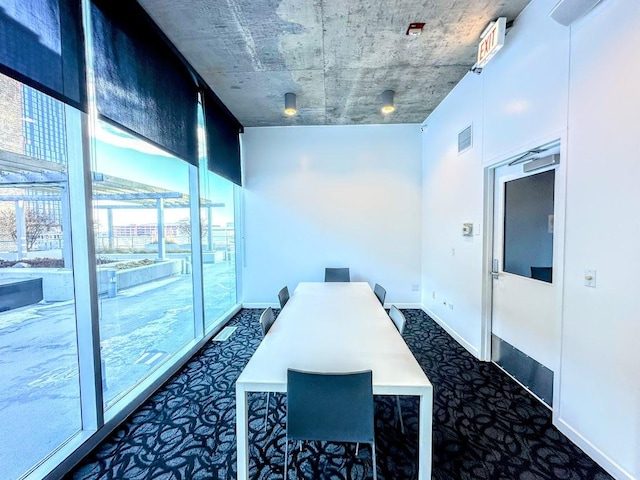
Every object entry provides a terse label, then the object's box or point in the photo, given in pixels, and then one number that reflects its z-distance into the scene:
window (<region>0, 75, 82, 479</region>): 1.40
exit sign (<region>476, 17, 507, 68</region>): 2.22
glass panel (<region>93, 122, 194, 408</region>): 2.01
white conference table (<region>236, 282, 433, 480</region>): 1.30
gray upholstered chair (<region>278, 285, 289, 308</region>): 2.75
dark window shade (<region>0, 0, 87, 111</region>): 1.29
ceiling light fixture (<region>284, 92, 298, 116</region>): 3.49
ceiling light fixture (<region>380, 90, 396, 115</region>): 3.46
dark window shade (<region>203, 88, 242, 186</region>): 3.46
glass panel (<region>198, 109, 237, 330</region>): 3.50
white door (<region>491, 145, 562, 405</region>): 2.14
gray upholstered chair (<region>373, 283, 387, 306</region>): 2.96
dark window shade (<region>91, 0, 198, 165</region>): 1.82
